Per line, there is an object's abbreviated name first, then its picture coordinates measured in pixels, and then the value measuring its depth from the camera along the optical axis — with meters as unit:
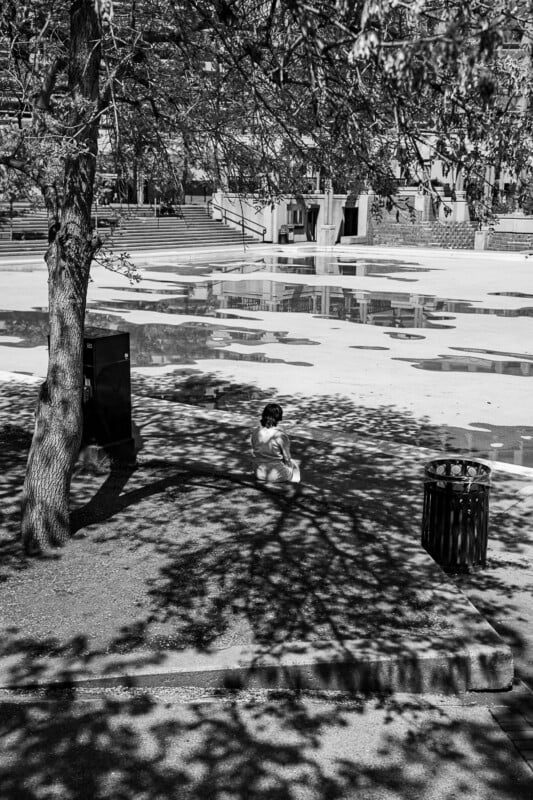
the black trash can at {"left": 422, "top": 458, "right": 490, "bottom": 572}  8.22
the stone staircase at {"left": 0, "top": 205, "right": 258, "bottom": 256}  44.44
